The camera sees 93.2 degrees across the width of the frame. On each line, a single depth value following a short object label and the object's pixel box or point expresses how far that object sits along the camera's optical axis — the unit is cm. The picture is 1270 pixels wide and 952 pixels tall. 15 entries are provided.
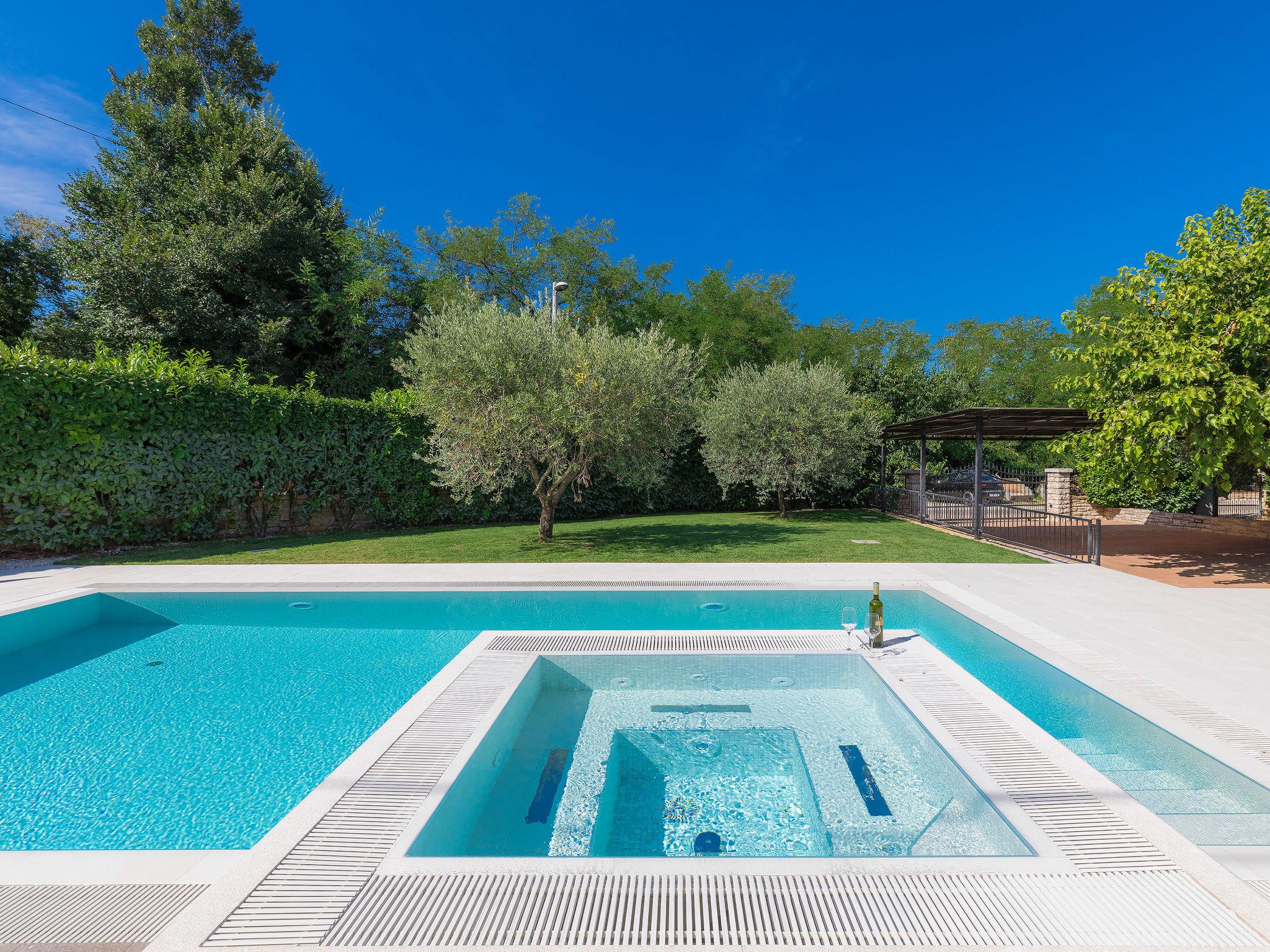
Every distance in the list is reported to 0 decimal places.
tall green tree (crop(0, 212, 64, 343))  1866
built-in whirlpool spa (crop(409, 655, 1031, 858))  340
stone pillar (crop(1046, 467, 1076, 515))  1872
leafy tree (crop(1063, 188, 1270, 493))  856
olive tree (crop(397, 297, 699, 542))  1084
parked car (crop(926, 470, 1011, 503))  2109
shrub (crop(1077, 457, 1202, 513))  1667
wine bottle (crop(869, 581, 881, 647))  560
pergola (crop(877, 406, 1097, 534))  1246
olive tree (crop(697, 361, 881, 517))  1641
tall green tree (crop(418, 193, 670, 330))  2492
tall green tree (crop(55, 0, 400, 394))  1784
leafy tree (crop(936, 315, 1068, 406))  3709
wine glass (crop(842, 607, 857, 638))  593
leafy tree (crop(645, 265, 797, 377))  2589
